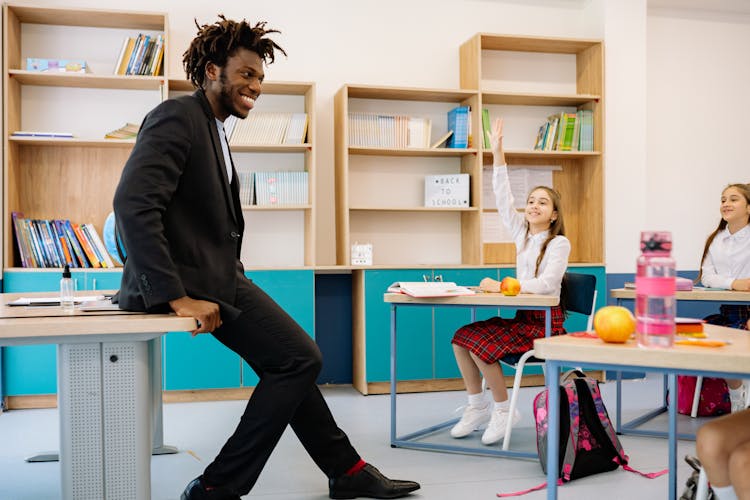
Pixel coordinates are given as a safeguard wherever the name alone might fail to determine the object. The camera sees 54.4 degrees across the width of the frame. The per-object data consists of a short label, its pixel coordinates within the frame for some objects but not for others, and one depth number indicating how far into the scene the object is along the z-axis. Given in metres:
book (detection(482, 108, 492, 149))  4.95
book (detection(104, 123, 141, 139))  4.50
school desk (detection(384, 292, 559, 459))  3.00
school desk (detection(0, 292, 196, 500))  1.87
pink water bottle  1.45
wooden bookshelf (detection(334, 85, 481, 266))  4.91
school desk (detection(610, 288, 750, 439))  3.36
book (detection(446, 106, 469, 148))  4.92
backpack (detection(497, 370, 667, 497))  2.87
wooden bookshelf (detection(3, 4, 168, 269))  4.52
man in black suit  1.93
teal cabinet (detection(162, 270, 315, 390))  4.38
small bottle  2.29
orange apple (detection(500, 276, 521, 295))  3.03
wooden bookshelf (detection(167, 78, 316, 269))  4.83
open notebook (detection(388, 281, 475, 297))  3.05
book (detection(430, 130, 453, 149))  4.88
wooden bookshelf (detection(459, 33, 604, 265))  5.09
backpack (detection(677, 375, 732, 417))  4.03
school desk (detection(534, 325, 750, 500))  1.36
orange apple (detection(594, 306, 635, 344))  1.53
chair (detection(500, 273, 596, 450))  3.16
